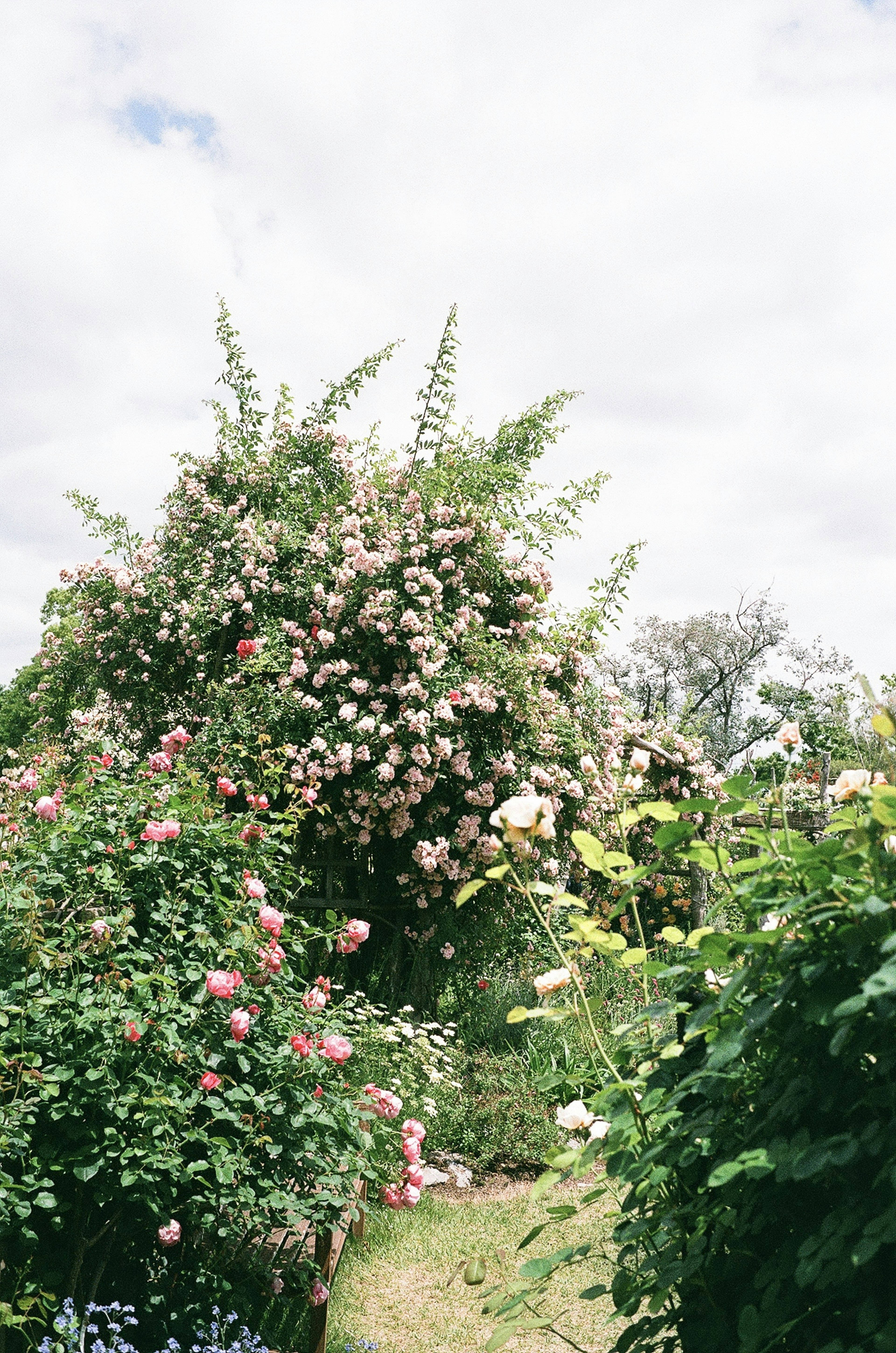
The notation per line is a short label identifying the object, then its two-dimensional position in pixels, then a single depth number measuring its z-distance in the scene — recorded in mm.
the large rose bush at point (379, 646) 5988
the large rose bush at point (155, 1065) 2281
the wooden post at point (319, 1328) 2799
